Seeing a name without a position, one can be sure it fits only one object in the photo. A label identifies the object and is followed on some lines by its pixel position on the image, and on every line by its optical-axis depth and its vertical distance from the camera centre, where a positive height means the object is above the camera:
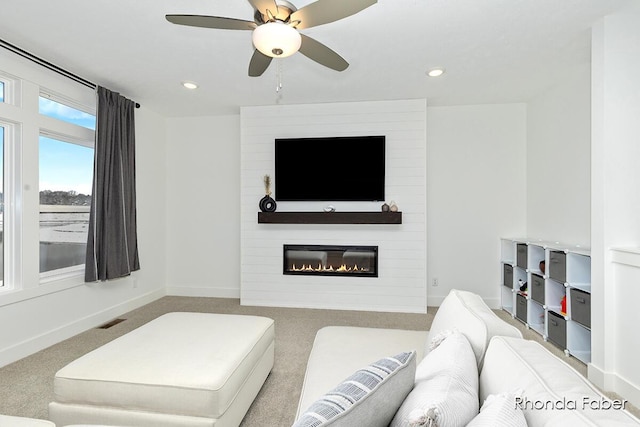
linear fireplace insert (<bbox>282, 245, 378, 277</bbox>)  4.27 -0.61
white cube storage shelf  2.82 -0.73
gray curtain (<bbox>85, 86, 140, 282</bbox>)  3.47 +0.19
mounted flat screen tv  4.19 +0.56
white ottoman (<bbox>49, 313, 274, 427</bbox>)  1.53 -0.81
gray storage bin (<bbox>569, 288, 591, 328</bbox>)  2.67 -0.75
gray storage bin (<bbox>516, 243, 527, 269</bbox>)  3.68 -0.45
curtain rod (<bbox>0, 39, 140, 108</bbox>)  2.70 +1.32
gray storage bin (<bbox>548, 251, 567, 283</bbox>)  2.97 -0.47
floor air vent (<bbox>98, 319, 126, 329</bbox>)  3.60 -1.23
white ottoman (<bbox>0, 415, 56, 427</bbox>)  1.22 -0.78
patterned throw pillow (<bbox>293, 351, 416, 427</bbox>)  0.81 -0.48
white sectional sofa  0.75 -0.47
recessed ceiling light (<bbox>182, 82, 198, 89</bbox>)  3.54 +1.36
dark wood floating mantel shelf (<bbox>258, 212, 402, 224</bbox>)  4.04 -0.05
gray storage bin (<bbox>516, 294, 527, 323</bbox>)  3.65 -1.03
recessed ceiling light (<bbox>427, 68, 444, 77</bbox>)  3.22 +1.38
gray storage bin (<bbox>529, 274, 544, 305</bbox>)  3.31 -0.74
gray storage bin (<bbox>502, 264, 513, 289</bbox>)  4.02 -0.75
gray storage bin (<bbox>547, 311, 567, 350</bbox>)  2.95 -1.04
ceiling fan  1.72 +1.06
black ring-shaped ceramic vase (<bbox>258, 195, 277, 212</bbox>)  4.32 +0.10
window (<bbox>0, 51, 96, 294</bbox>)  2.84 +0.32
